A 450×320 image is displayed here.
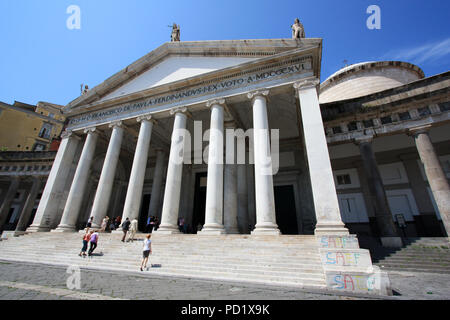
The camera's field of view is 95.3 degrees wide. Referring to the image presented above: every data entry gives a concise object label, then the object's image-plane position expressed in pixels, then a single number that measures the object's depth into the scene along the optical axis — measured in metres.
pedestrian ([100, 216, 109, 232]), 11.21
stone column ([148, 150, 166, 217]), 15.67
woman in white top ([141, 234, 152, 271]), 6.48
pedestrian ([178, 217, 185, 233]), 12.68
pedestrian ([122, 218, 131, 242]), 9.26
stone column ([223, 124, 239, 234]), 11.04
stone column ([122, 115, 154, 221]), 11.00
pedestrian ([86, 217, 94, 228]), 10.73
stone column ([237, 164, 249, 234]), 12.38
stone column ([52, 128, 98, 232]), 12.27
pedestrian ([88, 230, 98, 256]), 8.22
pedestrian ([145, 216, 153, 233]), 11.75
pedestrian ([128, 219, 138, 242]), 9.15
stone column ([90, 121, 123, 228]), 11.70
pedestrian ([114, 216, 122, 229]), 11.91
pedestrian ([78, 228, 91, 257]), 8.03
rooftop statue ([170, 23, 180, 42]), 15.02
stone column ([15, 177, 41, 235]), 18.56
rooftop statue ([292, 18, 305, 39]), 11.16
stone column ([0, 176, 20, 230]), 19.69
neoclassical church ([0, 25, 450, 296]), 9.60
